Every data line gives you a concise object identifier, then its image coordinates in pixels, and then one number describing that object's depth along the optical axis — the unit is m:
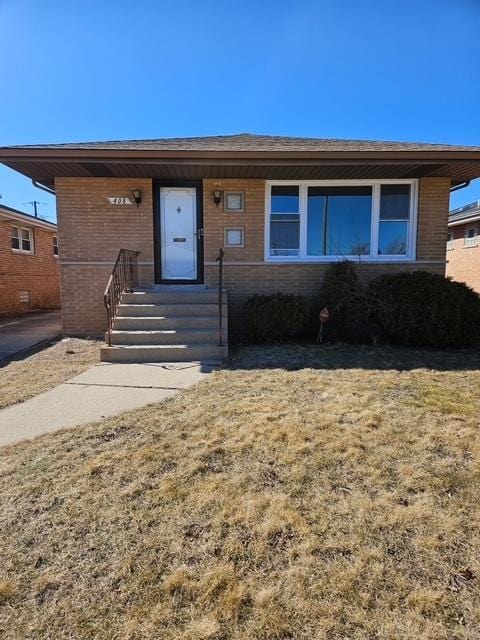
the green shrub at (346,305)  6.59
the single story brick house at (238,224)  7.52
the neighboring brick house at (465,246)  16.09
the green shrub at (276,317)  6.62
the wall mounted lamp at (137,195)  7.52
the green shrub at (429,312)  6.13
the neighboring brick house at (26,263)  13.52
